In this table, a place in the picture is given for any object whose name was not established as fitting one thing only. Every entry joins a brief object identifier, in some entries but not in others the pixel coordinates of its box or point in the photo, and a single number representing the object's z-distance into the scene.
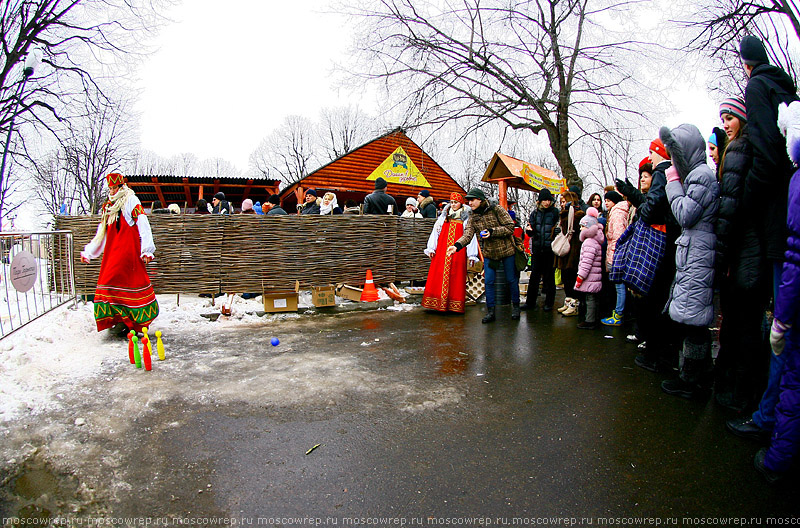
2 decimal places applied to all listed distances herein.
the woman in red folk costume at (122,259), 5.23
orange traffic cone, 8.25
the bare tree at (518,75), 12.08
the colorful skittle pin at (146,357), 4.27
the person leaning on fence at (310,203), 9.41
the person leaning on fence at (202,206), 10.80
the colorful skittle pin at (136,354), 4.32
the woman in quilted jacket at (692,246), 3.25
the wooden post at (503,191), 12.03
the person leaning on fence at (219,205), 10.97
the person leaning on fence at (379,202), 9.39
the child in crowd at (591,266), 6.13
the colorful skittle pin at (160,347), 4.55
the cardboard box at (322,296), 7.70
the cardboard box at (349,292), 8.31
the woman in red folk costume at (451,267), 7.51
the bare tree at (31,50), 13.77
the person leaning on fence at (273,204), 8.89
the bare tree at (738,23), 8.99
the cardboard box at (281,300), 7.34
